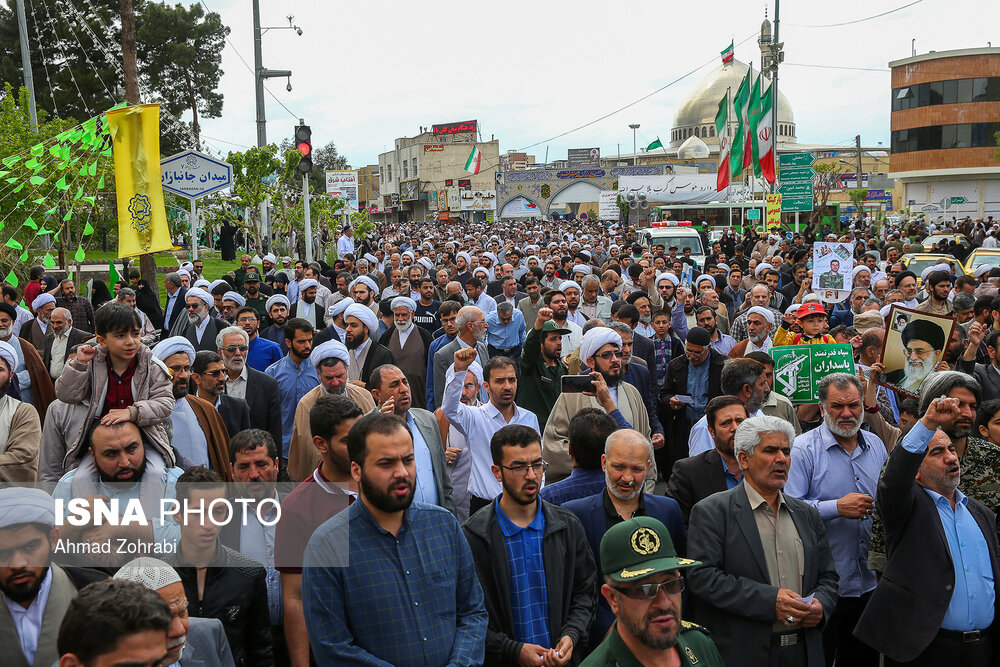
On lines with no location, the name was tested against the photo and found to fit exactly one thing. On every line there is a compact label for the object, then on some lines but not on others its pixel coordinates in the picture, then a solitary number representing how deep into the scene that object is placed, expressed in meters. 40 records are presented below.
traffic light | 16.31
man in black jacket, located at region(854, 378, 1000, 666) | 4.20
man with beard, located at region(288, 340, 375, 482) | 5.62
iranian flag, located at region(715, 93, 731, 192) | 33.28
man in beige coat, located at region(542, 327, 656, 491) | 5.83
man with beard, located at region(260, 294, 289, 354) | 9.91
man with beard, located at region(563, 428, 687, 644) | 4.29
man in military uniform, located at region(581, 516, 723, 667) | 3.01
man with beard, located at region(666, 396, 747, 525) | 4.95
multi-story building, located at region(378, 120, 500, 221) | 108.88
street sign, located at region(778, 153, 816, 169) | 27.25
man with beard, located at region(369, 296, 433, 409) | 9.04
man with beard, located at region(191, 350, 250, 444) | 6.27
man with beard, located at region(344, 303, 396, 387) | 7.89
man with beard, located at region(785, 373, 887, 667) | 4.86
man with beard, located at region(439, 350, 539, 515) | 5.64
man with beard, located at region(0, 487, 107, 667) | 3.34
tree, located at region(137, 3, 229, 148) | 40.03
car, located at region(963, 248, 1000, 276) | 17.58
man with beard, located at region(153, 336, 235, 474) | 5.59
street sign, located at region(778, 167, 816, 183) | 27.14
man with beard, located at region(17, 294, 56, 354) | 9.81
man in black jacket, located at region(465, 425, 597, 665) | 3.97
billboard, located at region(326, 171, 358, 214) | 38.54
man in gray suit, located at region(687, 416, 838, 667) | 4.00
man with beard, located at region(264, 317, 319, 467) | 7.37
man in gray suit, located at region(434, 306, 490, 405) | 7.76
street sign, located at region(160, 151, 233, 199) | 15.52
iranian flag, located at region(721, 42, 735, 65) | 40.19
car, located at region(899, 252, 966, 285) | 16.88
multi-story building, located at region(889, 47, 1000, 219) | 56.03
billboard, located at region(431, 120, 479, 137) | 117.69
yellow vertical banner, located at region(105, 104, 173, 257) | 8.36
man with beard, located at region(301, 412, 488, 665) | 3.44
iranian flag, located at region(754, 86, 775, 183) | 28.44
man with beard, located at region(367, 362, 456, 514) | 4.98
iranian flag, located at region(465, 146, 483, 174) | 83.38
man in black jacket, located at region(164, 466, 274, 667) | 3.80
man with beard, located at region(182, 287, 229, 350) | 9.53
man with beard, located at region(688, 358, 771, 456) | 5.84
